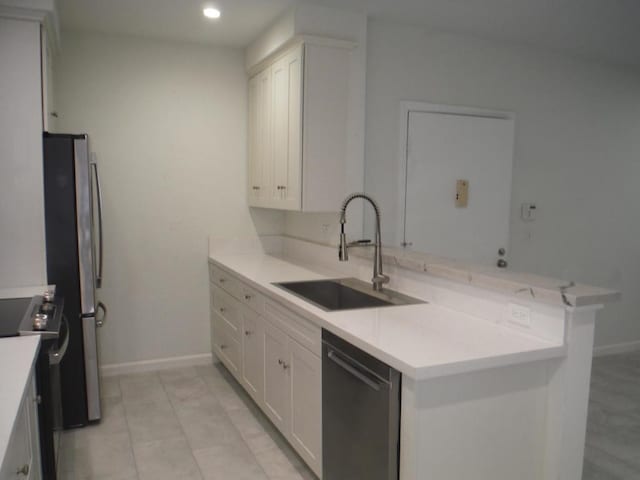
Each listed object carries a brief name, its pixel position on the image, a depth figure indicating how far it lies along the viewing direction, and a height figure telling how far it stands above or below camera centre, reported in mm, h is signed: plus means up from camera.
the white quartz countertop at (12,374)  1271 -590
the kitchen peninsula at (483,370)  1696 -619
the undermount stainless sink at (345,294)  2607 -565
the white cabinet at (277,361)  2338 -942
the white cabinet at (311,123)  3123 +411
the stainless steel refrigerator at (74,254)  2850 -388
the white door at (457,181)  3658 +59
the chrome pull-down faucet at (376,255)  2635 -344
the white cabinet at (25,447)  1274 -770
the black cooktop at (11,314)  2031 -574
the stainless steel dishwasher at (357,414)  1747 -831
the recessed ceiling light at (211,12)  3139 +1073
